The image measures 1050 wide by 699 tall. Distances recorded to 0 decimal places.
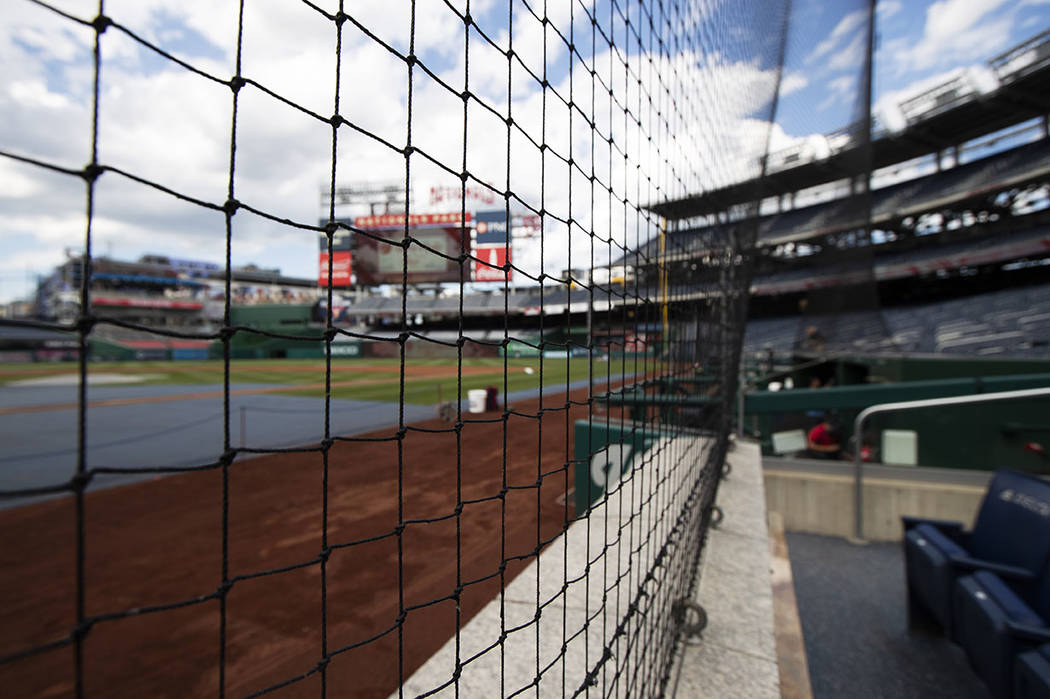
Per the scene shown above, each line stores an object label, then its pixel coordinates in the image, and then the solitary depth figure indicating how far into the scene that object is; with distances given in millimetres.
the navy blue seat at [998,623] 1687
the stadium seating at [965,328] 7035
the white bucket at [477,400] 9211
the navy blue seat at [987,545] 2186
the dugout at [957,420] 3621
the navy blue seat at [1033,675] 1491
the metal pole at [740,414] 4461
